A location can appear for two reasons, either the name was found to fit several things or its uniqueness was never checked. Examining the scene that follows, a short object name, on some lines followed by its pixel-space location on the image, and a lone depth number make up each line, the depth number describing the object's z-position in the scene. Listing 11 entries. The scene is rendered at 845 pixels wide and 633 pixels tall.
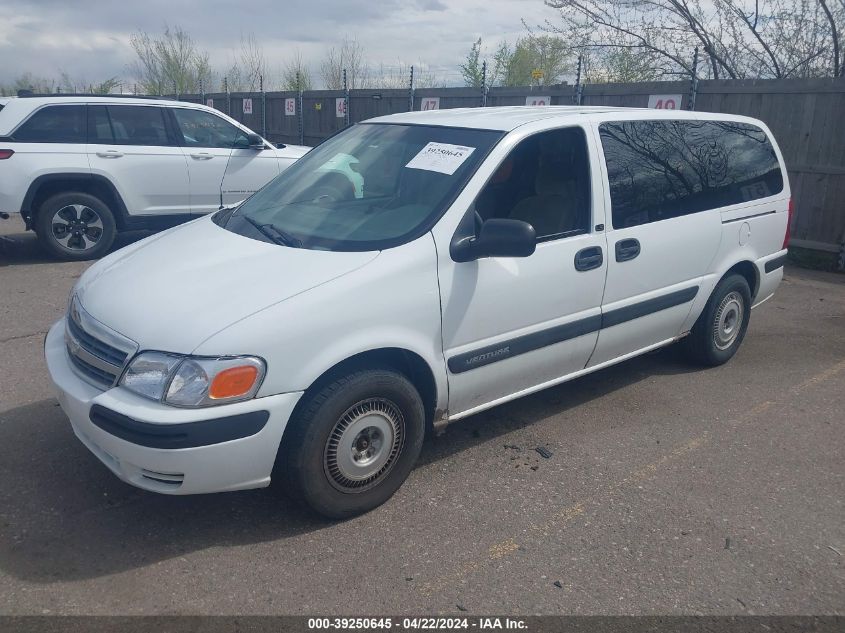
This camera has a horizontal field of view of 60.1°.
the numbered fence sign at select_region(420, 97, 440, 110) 13.68
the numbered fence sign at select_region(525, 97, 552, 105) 11.66
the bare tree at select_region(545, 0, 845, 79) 11.69
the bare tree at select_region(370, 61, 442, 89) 20.48
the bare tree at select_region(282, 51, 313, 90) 23.30
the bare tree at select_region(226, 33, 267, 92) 26.45
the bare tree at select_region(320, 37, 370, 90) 22.55
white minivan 2.97
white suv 8.07
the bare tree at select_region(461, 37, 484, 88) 18.33
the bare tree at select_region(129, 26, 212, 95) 27.98
